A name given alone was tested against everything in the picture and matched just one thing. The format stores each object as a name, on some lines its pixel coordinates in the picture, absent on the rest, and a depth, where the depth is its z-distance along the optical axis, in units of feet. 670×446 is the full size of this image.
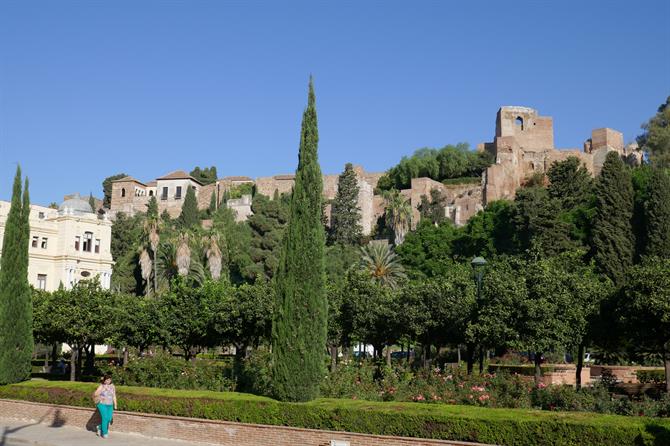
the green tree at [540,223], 182.29
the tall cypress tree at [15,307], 71.61
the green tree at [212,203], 351.46
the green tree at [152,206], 327.18
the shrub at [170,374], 70.99
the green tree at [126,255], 216.13
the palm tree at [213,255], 190.80
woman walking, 55.57
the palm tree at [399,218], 266.77
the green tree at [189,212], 303.68
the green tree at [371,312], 96.27
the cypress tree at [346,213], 278.67
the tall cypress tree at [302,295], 53.57
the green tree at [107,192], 408.42
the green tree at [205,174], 430.28
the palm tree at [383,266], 188.55
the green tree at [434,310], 91.81
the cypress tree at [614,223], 168.25
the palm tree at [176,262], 189.37
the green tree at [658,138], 235.20
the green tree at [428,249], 232.94
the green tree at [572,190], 203.00
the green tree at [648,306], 64.13
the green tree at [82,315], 87.92
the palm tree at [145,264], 202.28
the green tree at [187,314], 91.09
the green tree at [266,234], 220.02
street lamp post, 75.10
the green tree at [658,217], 164.66
